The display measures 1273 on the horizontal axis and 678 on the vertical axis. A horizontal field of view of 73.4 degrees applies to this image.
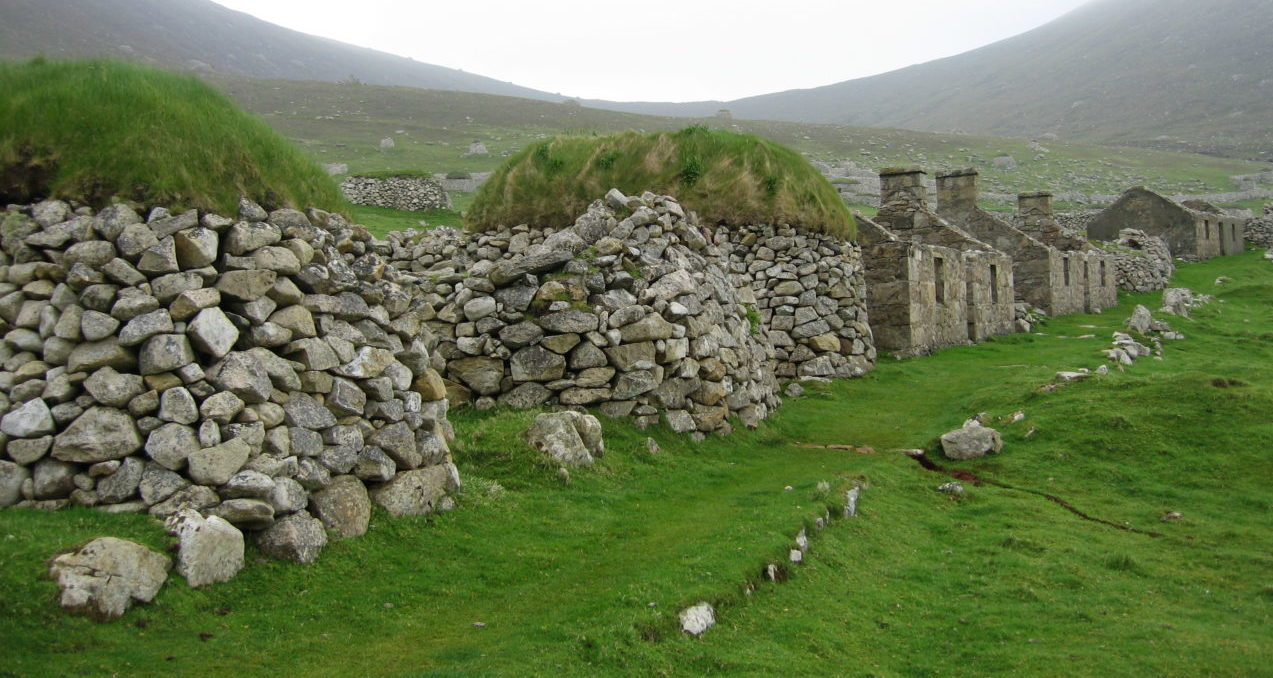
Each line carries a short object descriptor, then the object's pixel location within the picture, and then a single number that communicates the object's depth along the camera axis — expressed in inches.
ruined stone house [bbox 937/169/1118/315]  1321.4
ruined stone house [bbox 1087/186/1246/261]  1814.7
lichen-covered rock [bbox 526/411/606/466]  430.6
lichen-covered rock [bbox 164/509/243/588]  267.0
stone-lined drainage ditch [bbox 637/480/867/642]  266.7
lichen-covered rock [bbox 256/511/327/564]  294.5
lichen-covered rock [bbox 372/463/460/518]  344.8
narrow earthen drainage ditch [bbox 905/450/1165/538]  423.5
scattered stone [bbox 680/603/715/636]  271.0
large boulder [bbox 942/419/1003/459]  534.6
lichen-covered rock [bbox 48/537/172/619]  237.8
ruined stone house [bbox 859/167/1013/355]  938.7
